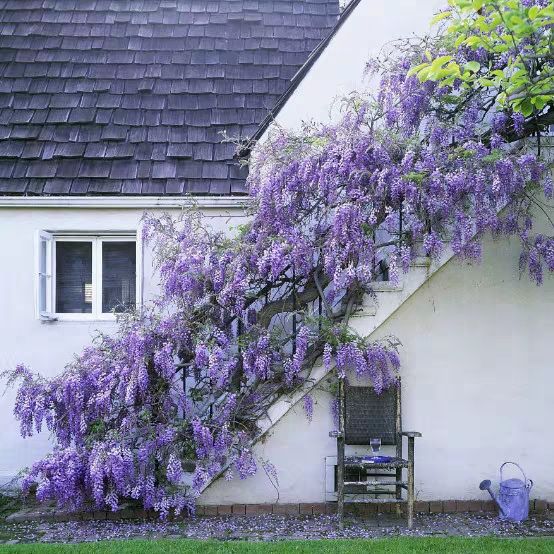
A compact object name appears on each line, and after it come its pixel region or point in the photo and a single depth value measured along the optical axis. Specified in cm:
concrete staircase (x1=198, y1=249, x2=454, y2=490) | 678
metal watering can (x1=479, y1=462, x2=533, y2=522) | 659
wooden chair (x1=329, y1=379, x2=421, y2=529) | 670
